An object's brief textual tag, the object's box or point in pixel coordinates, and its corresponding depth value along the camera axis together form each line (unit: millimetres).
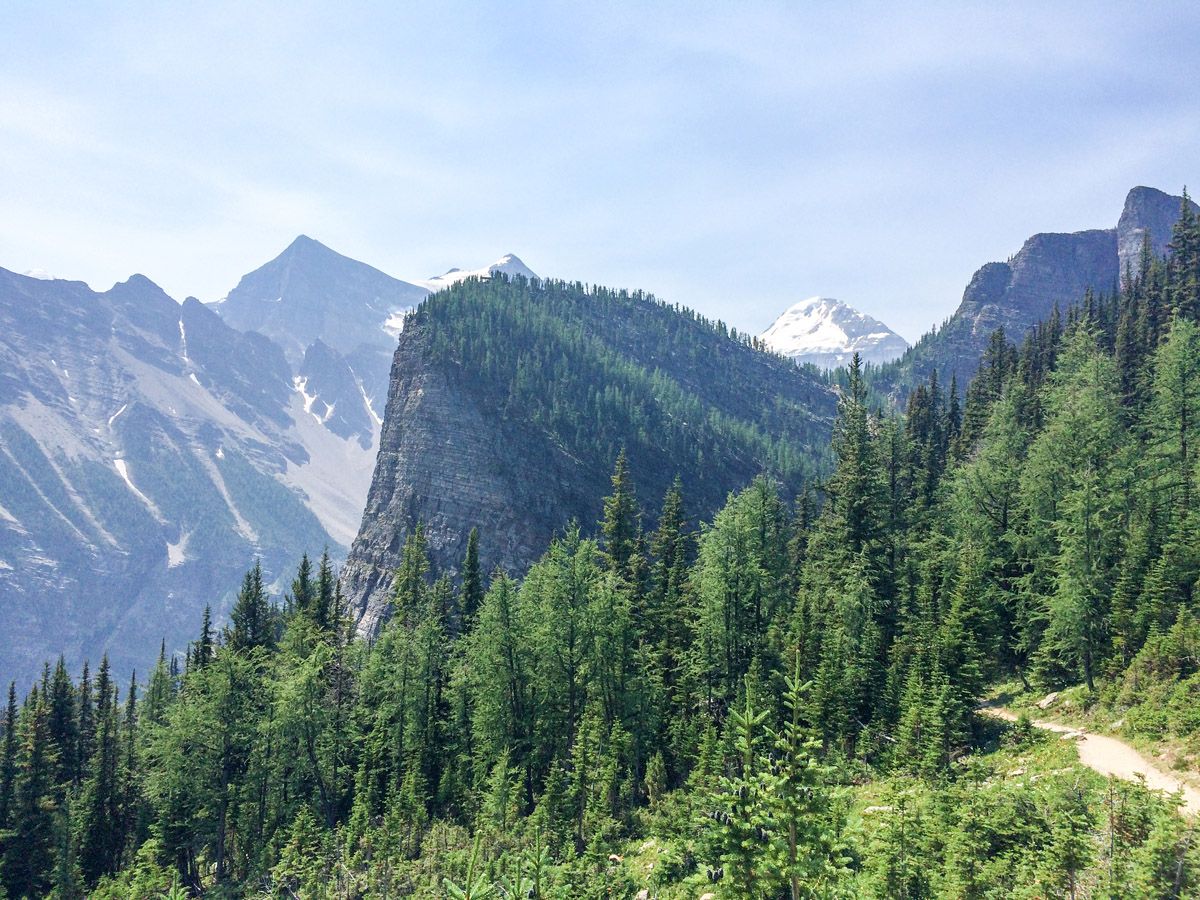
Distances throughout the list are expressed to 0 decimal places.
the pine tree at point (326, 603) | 67438
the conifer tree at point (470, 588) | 62688
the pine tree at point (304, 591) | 70750
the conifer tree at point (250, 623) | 70125
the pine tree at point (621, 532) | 56281
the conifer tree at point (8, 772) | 54781
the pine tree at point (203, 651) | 68375
